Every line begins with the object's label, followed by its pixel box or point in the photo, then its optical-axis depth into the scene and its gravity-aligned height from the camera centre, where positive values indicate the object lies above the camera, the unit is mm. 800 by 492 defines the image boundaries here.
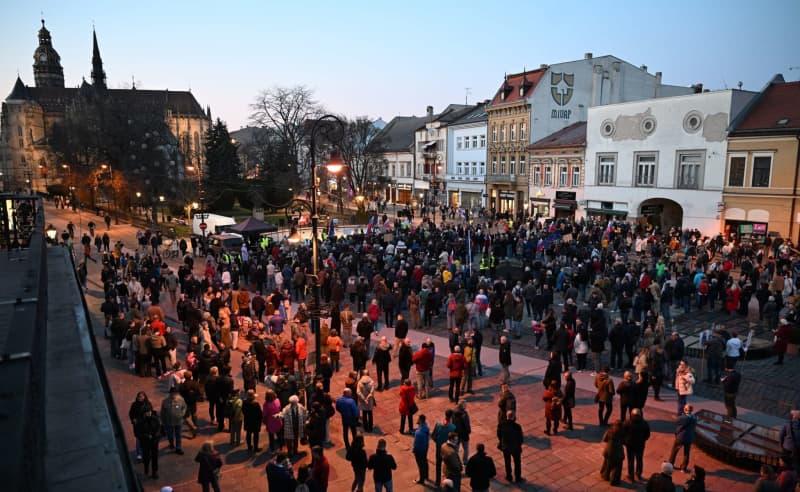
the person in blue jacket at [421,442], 8352 -4157
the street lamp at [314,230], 10430 -1036
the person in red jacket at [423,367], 11367 -4089
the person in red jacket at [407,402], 10000 -4274
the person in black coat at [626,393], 9750 -3958
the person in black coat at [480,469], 7523 -4147
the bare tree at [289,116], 51281 +6256
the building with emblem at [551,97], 46312 +7388
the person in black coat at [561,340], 12680 -3894
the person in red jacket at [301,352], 12539 -4120
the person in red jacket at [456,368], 11281 -4068
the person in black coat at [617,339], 12672 -3865
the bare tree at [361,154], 57938 +2910
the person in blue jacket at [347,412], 9492 -4185
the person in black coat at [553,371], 10617 -3885
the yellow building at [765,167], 27531 +606
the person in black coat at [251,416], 9492 -4287
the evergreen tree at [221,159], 55031 +2238
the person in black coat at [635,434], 8245 -3999
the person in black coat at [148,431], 8609 -4106
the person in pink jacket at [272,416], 9523 -4282
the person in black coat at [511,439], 8359 -4135
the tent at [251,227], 29328 -2657
